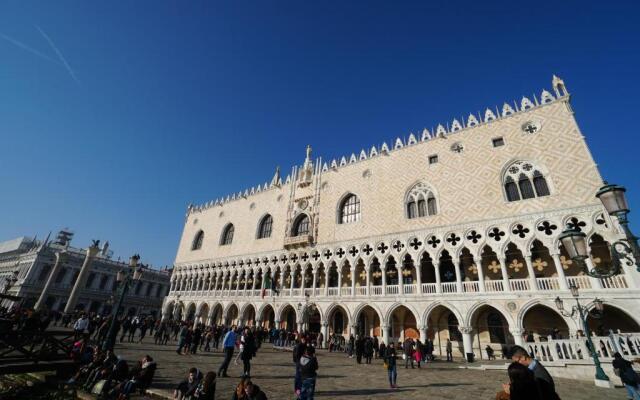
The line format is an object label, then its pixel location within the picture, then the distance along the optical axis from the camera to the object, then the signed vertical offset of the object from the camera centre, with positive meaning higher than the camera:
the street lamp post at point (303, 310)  20.27 +1.49
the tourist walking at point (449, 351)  14.07 -0.44
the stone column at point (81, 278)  21.06 +2.81
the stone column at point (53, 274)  24.31 +3.61
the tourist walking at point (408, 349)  11.71 -0.38
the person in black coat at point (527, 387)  2.35 -0.31
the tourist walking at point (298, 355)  5.72 -0.46
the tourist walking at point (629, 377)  6.12 -0.49
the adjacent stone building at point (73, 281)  35.53 +4.90
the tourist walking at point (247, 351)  7.43 -0.51
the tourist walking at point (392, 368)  7.30 -0.70
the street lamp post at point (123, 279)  9.34 +1.62
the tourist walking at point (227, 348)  7.58 -0.49
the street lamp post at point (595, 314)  8.48 +1.33
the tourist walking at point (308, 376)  5.09 -0.70
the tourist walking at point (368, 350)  12.53 -0.53
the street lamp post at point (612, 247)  3.91 +1.54
